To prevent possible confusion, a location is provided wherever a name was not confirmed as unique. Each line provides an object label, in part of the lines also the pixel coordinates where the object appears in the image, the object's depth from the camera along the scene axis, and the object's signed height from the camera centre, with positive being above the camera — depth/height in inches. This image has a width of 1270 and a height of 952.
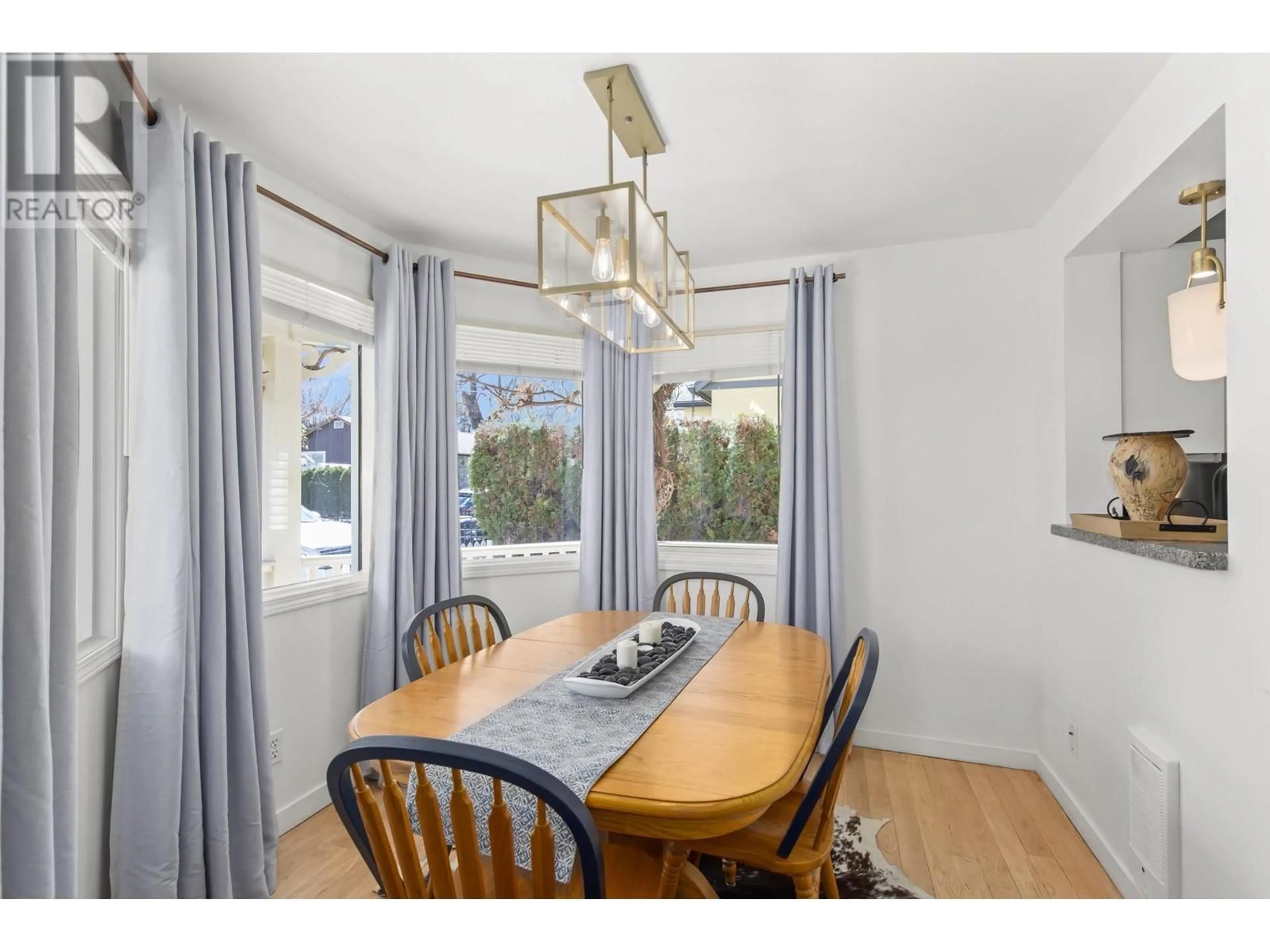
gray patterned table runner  50.1 -23.7
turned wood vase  75.2 -0.5
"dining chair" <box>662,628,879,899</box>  58.2 -34.5
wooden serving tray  71.6 -7.2
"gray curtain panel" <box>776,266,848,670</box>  124.5 -1.0
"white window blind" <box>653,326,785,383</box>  137.7 +23.8
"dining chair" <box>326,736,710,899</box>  40.3 -23.3
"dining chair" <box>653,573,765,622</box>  109.0 -22.0
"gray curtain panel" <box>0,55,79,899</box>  36.2 -7.1
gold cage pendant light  65.2 +23.2
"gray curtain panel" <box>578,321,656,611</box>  138.4 -3.4
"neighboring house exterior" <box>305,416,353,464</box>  112.1 +5.5
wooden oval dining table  48.6 -23.8
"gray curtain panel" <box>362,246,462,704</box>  112.1 +2.2
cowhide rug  79.0 -51.2
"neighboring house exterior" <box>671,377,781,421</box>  141.9 +15.4
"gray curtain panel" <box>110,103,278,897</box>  67.9 -9.1
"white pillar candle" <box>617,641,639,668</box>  74.2 -20.7
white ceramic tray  68.3 -22.6
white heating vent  67.2 -37.1
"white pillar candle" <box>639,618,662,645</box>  84.5 -21.0
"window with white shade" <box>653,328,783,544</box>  140.5 +6.9
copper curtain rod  64.0 +38.1
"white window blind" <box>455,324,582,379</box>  134.5 +24.9
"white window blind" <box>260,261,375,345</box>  95.7 +26.1
